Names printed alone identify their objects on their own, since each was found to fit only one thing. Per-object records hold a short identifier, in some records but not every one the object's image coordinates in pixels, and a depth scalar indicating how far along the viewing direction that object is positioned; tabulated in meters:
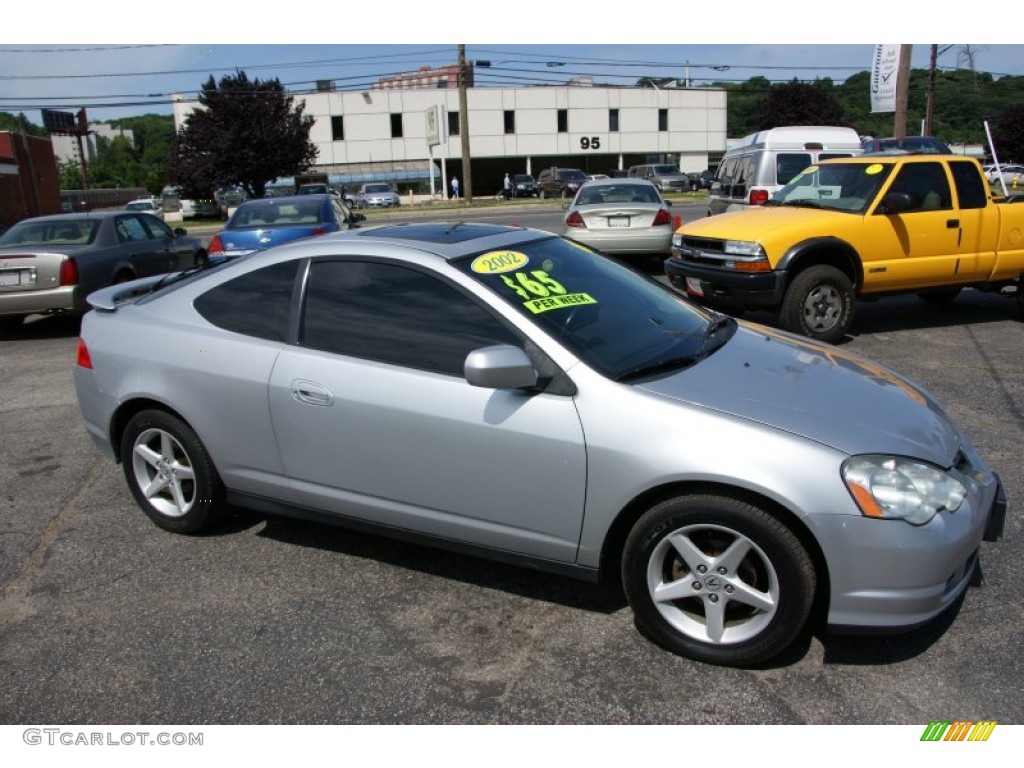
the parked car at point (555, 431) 2.67
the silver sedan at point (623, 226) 11.22
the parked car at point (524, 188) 46.56
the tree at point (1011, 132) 55.28
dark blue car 9.98
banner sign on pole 23.05
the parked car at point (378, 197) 42.31
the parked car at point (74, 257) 8.90
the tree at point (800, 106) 56.28
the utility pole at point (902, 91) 19.77
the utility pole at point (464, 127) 39.68
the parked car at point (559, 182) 42.50
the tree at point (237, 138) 45.09
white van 13.07
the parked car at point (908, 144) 16.42
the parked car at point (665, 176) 41.12
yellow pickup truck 7.37
